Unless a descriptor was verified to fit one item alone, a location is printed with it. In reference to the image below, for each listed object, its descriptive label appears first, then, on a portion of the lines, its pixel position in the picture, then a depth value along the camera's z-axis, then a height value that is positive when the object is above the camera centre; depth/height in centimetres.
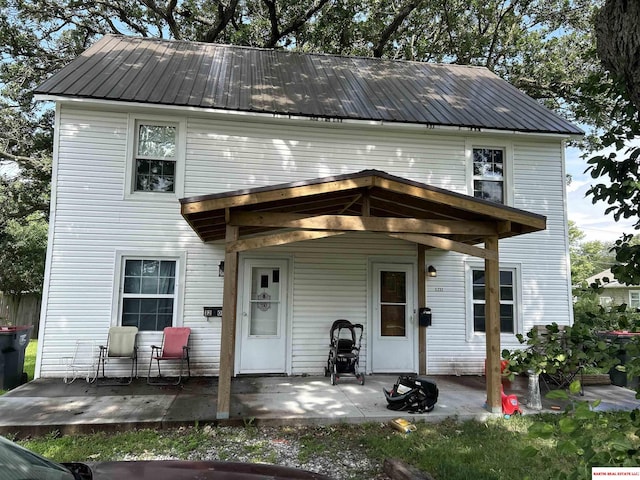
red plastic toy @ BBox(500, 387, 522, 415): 534 -152
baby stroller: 673 -113
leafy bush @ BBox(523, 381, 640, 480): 122 -45
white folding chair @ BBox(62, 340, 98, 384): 668 -133
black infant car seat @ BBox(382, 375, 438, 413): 533 -145
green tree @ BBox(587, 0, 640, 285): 159 +78
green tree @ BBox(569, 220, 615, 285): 3941 +505
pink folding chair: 660 -109
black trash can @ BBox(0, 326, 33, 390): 646 -121
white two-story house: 692 +120
